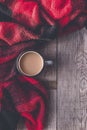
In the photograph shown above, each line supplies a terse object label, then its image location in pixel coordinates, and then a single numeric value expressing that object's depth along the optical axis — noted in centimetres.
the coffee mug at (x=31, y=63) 97
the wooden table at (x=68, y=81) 101
